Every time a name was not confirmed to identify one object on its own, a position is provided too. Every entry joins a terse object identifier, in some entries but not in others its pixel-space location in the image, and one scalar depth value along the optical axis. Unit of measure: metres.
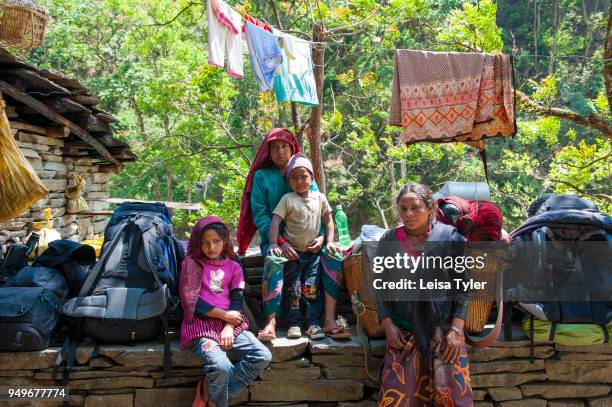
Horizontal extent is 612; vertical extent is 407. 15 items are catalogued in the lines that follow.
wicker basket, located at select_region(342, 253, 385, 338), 3.15
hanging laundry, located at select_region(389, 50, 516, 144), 4.24
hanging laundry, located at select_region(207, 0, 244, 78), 4.58
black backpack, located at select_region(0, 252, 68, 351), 2.96
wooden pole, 7.36
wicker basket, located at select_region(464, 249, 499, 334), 3.11
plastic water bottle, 3.63
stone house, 6.77
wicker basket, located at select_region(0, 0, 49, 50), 5.04
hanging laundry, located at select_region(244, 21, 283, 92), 4.96
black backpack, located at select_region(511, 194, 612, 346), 3.06
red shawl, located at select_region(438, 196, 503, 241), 3.26
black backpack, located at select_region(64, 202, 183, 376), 3.05
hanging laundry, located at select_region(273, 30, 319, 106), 5.30
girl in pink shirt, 2.84
